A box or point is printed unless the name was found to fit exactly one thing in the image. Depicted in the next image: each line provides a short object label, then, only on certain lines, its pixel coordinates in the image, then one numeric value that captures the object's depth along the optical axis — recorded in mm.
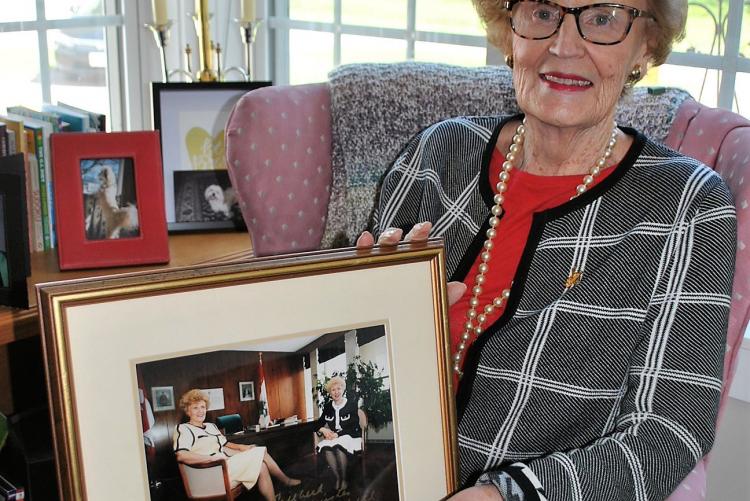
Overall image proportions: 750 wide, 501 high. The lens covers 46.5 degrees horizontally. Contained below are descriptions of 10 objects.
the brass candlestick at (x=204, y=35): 2137
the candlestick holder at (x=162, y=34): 2111
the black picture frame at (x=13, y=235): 1290
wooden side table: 1377
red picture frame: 1521
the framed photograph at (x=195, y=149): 1864
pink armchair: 1494
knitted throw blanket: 1526
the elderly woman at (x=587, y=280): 1036
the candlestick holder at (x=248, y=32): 2137
